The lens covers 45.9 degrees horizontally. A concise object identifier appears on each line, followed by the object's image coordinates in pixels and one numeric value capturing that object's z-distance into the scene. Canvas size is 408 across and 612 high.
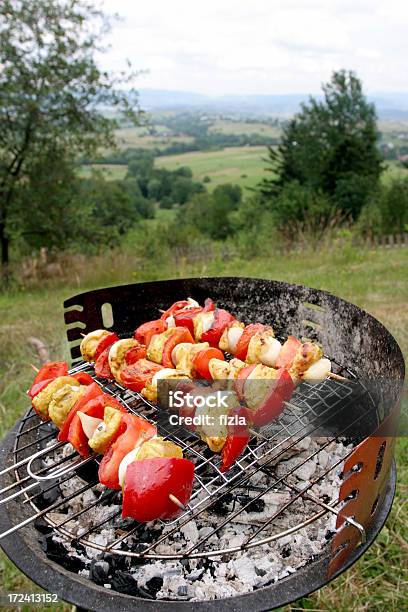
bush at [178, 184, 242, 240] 50.72
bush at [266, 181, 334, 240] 32.45
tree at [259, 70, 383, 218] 36.28
